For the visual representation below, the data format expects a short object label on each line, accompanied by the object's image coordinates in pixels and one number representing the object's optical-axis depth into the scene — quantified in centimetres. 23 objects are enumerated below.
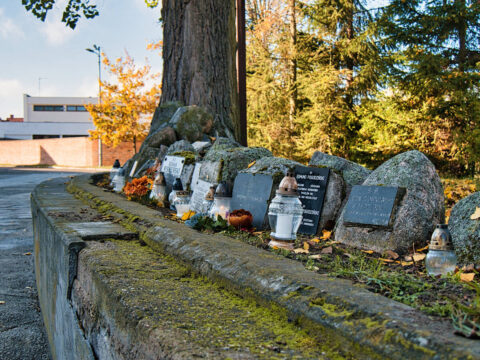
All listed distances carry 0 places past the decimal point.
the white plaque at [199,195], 393
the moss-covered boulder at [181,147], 580
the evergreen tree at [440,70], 1351
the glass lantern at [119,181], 625
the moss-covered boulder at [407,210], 265
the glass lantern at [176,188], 423
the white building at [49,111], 5484
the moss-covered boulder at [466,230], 231
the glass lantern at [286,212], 267
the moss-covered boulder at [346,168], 334
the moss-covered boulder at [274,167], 341
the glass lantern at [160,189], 476
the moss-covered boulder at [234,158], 397
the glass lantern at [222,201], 340
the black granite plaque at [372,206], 271
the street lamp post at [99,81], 2843
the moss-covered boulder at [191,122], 695
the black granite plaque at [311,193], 317
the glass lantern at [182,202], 398
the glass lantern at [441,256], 206
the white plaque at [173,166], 498
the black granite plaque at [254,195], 336
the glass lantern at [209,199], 366
